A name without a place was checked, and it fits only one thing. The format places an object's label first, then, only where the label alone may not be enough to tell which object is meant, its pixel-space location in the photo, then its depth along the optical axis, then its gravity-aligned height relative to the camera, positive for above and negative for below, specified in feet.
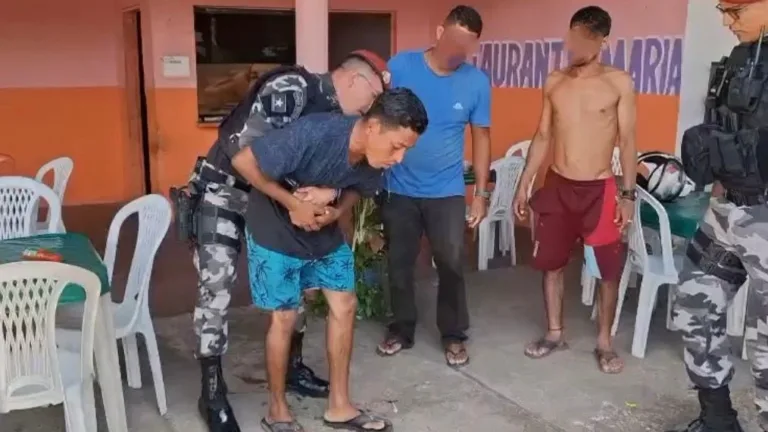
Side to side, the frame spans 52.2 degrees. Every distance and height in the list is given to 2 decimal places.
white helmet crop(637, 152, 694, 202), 13.60 -1.73
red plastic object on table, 9.14 -2.12
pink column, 14.28 +0.80
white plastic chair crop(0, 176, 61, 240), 13.05 -2.14
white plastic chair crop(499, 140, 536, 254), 19.48 -3.77
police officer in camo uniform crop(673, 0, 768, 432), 8.64 -1.65
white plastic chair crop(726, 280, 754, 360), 13.25 -3.92
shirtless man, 11.76 -1.38
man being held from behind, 8.21 -1.60
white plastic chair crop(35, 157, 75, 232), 16.57 -2.06
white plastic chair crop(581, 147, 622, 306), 15.47 -4.09
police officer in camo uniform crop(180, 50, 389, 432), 8.96 -1.28
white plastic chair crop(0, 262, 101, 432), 7.54 -2.57
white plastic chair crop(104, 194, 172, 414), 10.40 -2.64
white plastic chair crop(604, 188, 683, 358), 12.60 -3.06
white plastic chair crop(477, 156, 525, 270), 18.43 -2.85
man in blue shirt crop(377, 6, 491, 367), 11.85 -1.56
